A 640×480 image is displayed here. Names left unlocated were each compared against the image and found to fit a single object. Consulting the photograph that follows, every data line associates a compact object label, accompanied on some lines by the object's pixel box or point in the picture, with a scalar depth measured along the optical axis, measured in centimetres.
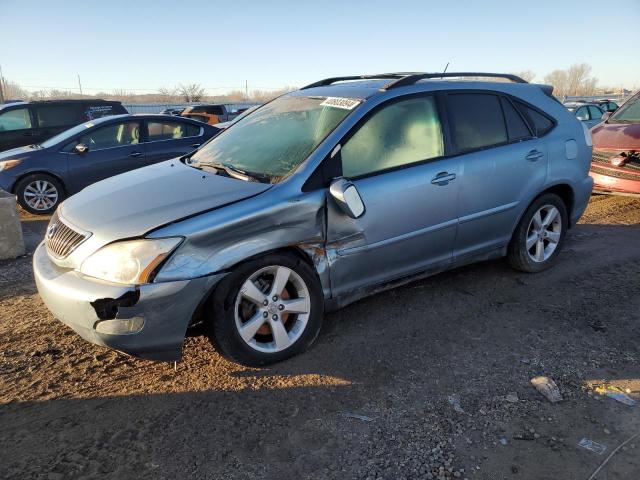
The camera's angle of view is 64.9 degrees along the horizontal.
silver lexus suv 279
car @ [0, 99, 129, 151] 1080
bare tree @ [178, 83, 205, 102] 5651
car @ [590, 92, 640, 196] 684
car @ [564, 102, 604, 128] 1487
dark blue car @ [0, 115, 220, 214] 798
